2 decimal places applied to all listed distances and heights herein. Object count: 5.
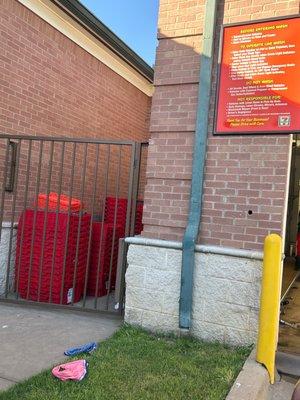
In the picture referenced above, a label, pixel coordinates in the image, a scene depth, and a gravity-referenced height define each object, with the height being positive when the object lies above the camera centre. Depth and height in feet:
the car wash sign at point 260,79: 13.06 +3.86
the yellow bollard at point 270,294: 10.77 -2.18
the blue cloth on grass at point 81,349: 12.35 -4.53
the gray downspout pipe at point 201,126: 14.07 +2.40
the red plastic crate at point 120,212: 21.54 -0.93
